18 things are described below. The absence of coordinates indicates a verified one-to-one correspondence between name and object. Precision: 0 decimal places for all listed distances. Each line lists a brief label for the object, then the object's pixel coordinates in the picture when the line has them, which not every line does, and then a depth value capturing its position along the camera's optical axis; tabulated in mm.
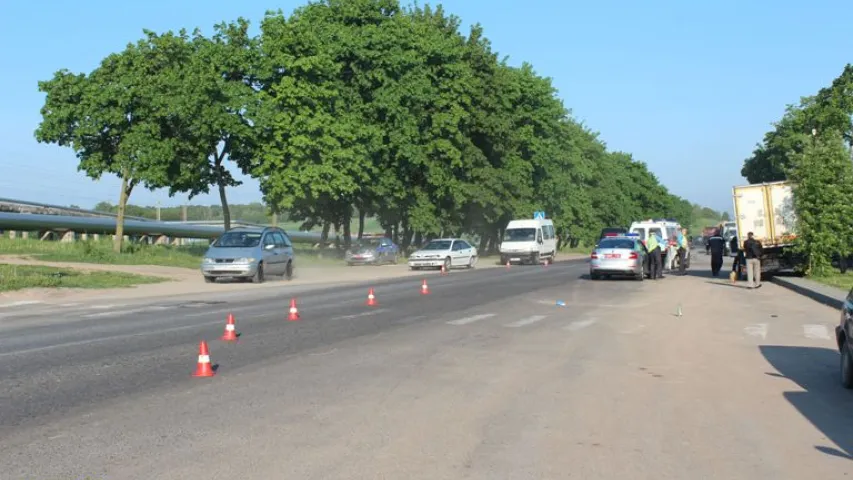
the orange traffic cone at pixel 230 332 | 14758
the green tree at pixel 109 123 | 44688
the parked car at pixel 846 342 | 10555
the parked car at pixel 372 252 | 54281
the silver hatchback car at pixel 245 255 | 32406
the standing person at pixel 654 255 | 35594
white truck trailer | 34312
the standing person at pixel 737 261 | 35000
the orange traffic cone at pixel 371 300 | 23281
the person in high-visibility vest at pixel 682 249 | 40281
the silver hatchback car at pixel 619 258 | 34281
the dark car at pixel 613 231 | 68481
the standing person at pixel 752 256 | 30578
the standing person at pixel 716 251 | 38125
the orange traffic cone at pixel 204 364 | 10898
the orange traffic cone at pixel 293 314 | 18688
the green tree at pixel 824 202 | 32344
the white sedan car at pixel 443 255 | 47969
